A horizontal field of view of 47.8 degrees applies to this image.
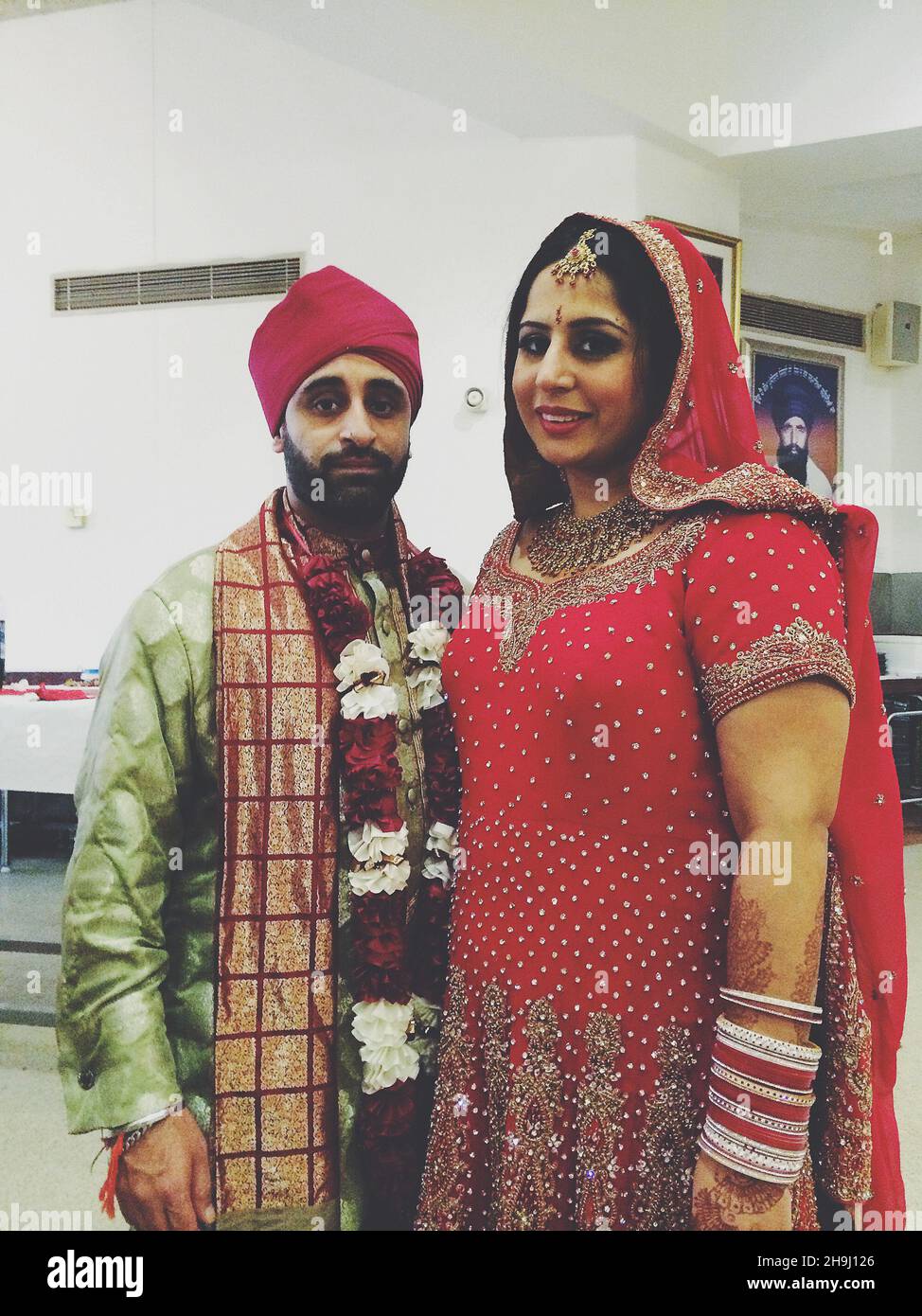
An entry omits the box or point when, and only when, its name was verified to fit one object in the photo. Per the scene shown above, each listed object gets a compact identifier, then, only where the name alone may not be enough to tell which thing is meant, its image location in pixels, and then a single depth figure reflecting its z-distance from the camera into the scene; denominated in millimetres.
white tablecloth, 3104
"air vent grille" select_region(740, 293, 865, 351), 6332
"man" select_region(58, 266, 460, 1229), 1215
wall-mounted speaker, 6781
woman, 1039
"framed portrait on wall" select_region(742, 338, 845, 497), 6430
